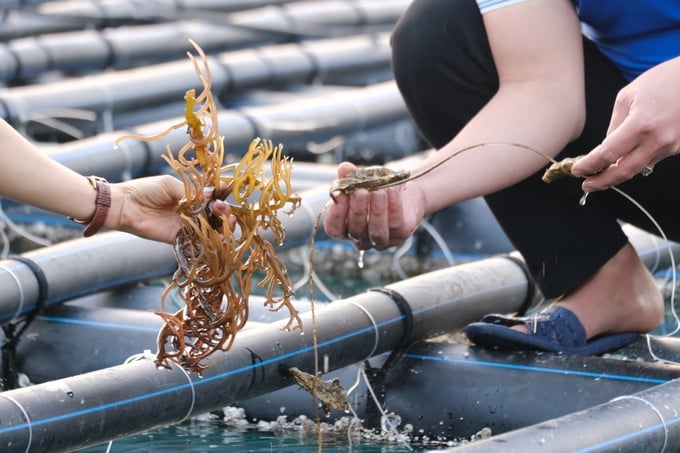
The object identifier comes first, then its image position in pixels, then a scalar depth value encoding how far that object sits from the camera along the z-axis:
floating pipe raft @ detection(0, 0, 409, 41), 6.36
